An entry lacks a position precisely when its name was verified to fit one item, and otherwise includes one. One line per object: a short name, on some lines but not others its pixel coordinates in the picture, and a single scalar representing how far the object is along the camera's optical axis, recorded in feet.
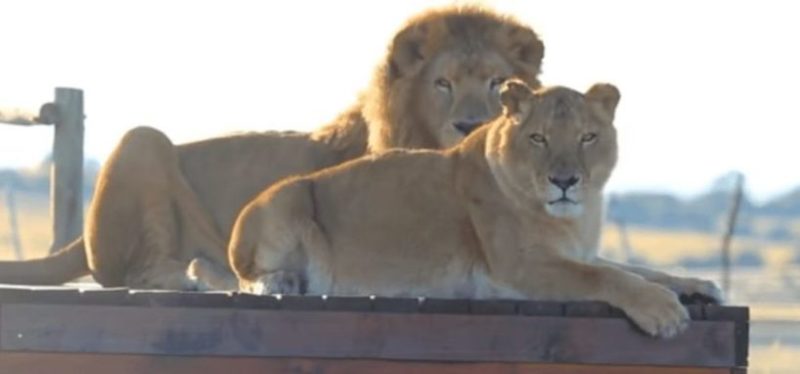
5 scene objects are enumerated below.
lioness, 47.62
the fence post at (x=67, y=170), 69.77
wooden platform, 44.37
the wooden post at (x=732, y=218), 120.16
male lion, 60.75
